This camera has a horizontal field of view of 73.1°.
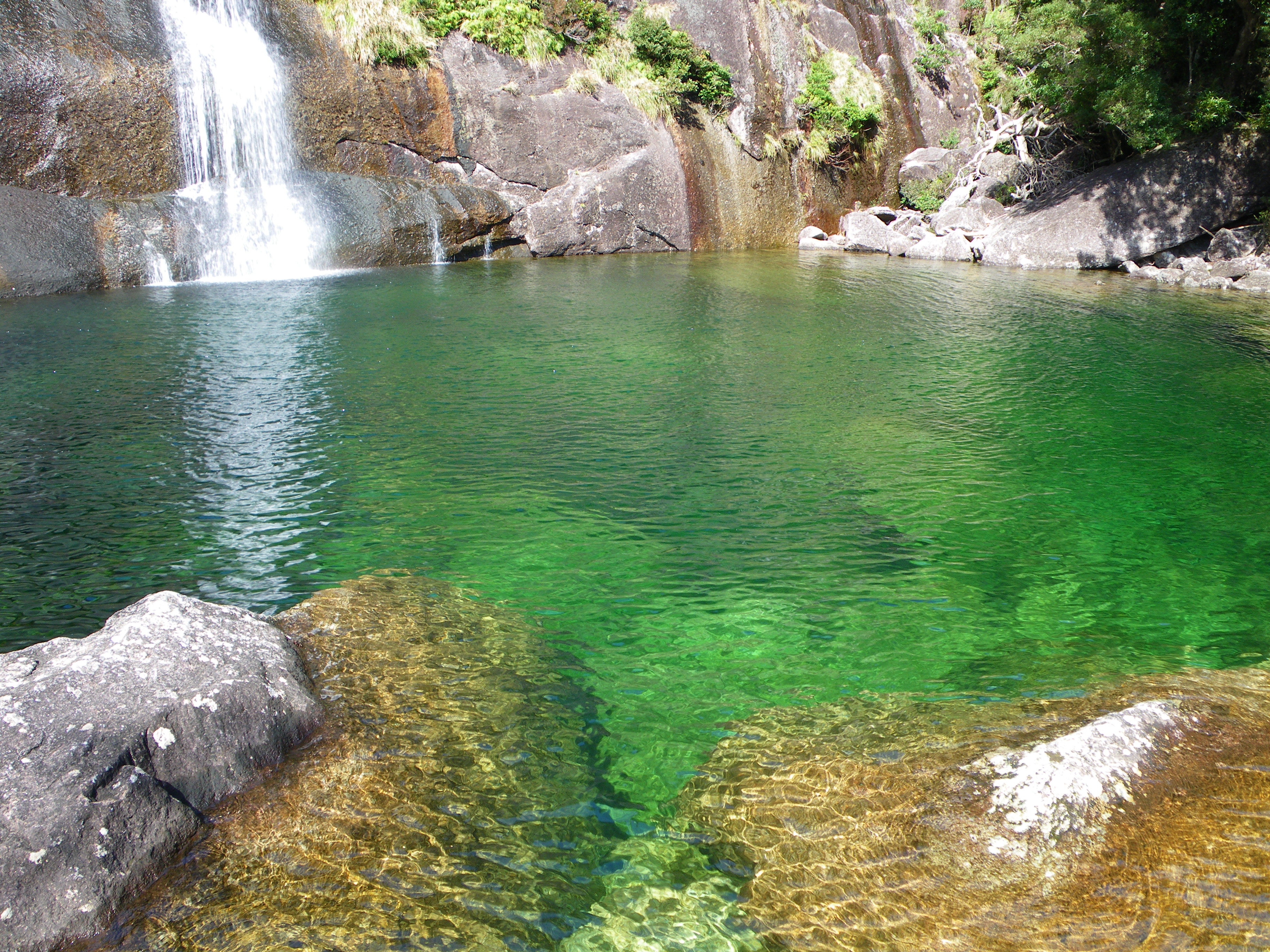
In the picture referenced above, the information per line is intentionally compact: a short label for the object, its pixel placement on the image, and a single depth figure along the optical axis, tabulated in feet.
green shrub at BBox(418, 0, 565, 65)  66.95
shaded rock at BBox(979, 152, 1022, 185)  74.22
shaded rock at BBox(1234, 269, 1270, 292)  51.93
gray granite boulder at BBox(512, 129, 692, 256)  67.92
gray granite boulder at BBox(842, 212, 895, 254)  74.28
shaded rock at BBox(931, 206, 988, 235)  71.77
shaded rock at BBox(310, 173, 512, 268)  58.54
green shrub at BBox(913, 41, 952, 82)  87.71
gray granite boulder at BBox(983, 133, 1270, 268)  59.06
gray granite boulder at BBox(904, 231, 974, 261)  68.18
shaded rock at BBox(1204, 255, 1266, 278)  54.29
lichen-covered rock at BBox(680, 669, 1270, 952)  9.12
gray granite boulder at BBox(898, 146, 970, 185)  82.17
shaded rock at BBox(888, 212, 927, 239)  73.92
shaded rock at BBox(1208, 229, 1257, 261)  57.41
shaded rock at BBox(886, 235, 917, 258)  72.18
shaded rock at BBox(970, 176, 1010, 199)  75.00
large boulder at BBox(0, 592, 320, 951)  9.11
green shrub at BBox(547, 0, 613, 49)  73.77
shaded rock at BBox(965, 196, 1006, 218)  72.08
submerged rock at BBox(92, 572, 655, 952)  9.41
